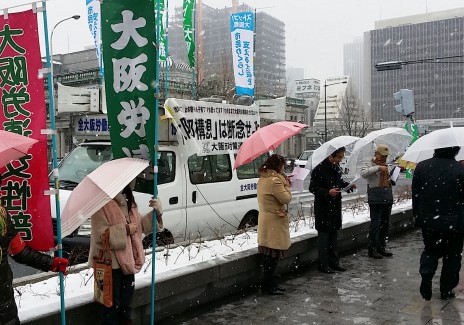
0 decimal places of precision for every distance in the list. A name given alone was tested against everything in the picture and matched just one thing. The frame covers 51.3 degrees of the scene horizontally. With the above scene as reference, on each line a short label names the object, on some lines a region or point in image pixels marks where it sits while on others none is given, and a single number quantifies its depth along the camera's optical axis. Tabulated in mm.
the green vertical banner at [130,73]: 4098
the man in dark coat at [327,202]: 7004
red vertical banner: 3531
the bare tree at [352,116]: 50944
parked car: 33559
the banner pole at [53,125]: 3568
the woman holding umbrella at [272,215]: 5996
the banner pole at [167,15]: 14591
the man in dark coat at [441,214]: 5625
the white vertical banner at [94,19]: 14120
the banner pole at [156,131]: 4113
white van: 7406
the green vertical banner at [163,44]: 13836
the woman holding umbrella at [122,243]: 4070
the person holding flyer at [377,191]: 7836
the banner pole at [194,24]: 15248
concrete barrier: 4324
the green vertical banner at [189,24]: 15009
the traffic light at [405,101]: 16688
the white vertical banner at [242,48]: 16188
